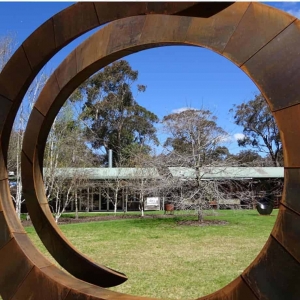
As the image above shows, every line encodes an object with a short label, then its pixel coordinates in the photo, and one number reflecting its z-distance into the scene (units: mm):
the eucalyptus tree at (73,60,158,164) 40125
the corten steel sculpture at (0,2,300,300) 3246
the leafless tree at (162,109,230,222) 19344
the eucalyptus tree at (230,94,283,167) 40500
